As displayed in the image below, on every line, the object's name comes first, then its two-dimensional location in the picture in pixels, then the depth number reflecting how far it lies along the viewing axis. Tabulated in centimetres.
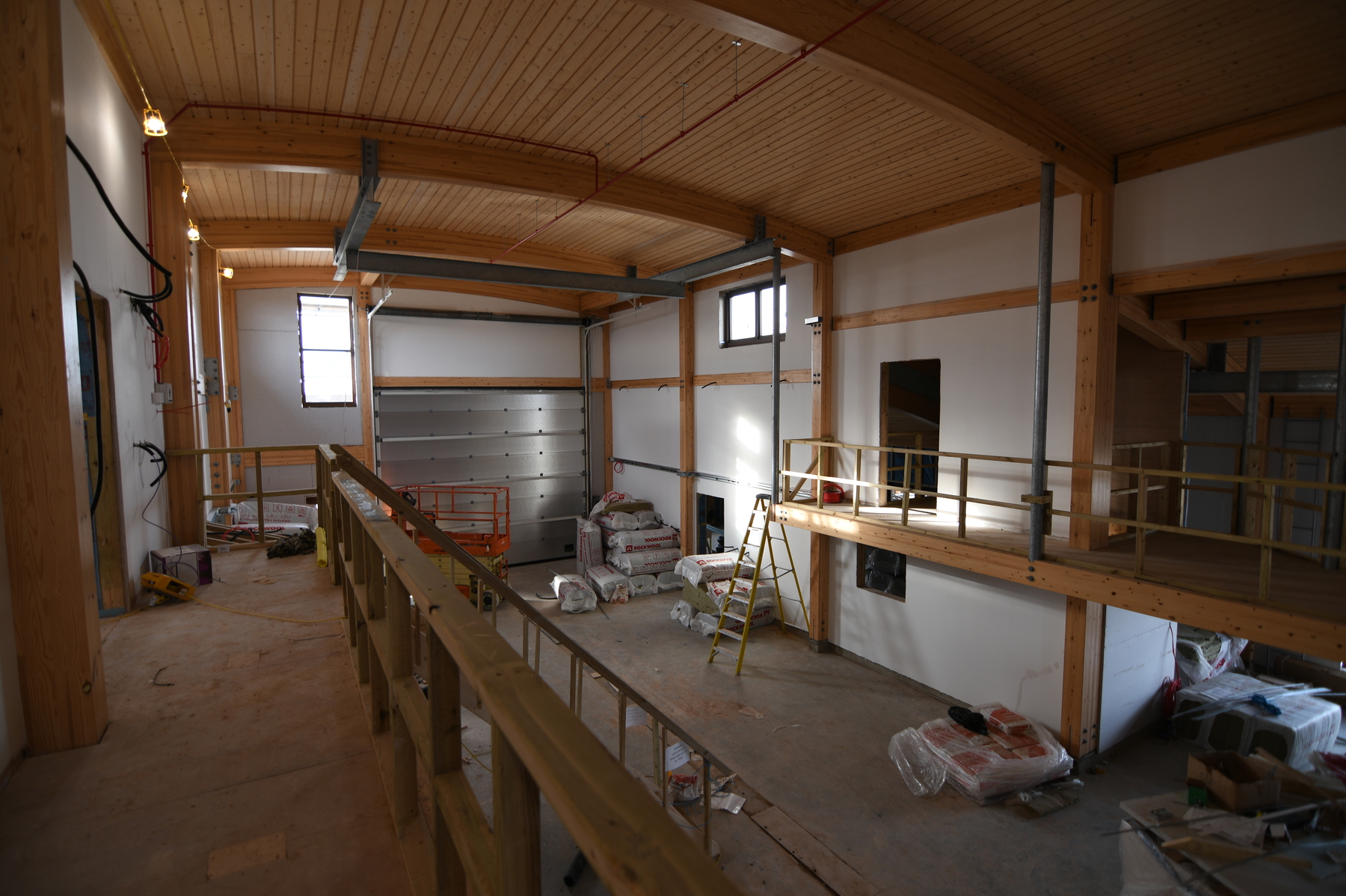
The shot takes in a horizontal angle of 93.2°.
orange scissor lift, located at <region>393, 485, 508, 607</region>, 1041
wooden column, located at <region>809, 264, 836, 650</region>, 871
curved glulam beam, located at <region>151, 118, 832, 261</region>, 528
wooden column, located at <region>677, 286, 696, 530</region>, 1172
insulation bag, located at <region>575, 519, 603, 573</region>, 1280
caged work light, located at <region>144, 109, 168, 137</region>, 387
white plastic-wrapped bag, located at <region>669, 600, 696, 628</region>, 1014
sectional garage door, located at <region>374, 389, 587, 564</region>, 1298
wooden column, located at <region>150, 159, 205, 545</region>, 571
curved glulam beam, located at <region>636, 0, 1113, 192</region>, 351
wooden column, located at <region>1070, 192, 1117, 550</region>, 565
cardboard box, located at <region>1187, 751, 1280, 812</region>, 467
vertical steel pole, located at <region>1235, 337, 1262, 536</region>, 619
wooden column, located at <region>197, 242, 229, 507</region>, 826
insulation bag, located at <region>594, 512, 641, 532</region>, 1265
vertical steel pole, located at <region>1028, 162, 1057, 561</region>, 525
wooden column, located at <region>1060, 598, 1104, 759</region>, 597
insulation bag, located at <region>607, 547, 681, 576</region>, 1186
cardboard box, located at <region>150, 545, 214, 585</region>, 468
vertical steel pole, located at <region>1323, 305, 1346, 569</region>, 488
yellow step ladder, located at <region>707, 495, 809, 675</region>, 856
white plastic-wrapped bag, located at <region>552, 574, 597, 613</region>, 1088
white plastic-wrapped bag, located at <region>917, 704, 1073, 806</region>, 562
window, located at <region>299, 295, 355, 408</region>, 1190
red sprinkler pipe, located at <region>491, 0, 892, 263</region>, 354
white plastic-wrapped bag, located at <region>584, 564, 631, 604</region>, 1147
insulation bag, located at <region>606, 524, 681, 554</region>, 1207
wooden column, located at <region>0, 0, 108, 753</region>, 220
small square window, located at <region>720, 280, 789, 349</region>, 1016
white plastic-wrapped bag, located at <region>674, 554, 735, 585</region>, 1010
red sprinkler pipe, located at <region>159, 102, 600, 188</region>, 506
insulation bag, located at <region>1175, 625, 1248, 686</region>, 747
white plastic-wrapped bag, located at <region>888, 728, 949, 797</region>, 582
